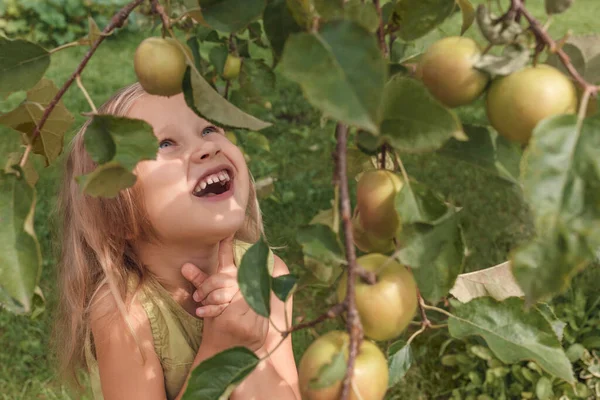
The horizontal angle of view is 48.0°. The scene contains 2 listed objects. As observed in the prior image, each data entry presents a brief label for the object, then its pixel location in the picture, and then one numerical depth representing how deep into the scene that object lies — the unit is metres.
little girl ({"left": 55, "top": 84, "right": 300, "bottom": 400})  1.22
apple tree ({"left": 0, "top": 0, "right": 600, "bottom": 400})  0.47
